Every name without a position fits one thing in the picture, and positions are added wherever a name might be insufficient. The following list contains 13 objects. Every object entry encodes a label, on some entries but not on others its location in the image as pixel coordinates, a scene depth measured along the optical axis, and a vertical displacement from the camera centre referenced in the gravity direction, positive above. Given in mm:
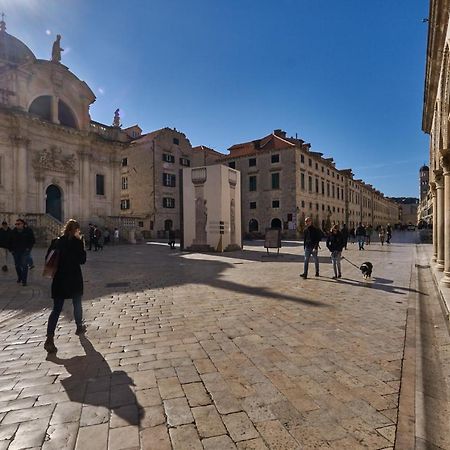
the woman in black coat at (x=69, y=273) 4434 -675
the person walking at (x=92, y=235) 20797 -521
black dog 9422 -1300
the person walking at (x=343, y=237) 9741 -341
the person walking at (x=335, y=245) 9609 -568
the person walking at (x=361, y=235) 22197 -600
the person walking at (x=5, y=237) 8938 -278
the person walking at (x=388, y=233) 27741 -580
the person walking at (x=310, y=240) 9758 -418
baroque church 23359 +7040
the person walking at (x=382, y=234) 25500 -621
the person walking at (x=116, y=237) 26859 -858
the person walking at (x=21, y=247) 8648 -560
